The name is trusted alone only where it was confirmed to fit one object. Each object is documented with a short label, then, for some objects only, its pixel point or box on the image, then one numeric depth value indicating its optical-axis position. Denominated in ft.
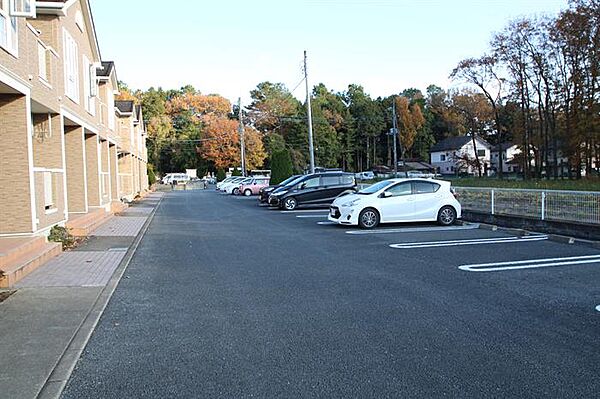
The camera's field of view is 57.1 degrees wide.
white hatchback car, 53.01
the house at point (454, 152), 290.52
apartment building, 36.35
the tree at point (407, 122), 278.87
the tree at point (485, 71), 171.21
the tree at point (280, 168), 126.00
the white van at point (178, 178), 247.11
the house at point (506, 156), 295.09
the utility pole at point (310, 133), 113.08
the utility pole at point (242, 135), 204.13
